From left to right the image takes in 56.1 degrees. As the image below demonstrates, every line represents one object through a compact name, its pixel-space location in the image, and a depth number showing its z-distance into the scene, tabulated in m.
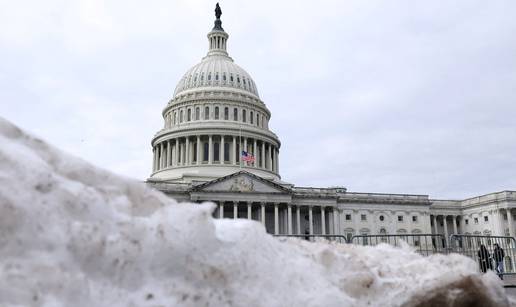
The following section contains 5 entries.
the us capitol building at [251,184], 60.75
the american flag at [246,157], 66.06
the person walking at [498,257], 17.73
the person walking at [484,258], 16.67
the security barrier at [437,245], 16.57
